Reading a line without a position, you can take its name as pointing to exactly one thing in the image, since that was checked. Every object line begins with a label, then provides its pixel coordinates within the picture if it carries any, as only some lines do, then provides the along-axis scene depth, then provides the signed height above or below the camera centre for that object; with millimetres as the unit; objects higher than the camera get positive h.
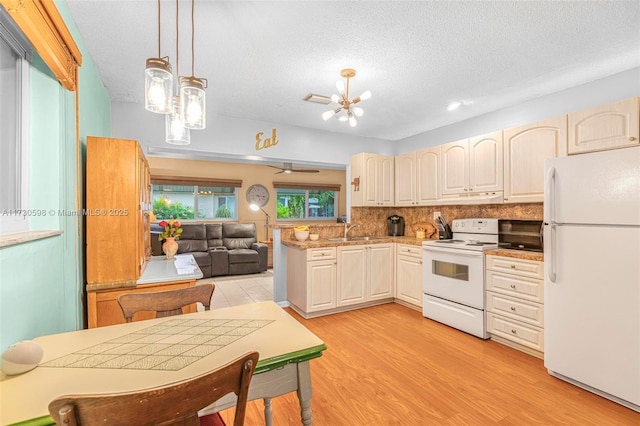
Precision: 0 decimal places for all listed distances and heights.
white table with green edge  885 -520
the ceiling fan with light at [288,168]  5881 +942
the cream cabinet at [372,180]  4301 +483
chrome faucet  4390 -215
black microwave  2902 -223
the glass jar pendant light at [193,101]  1373 +532
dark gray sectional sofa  5918 -731
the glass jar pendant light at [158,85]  1288 +568
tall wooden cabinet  2047 +7
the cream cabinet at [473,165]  3188 +539
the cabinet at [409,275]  3730 -812
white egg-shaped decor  933 -464
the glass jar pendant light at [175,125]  1562 +460
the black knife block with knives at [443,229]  3723 -209
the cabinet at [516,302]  2568 -822
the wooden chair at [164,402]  640 -451
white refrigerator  1895 -413
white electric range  2992 -677
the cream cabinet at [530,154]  2662 +554
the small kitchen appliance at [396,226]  4578 -208
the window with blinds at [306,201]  8070 +344
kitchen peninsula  3574 -747
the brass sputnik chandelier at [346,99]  2520 +985
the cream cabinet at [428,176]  3846 +482
